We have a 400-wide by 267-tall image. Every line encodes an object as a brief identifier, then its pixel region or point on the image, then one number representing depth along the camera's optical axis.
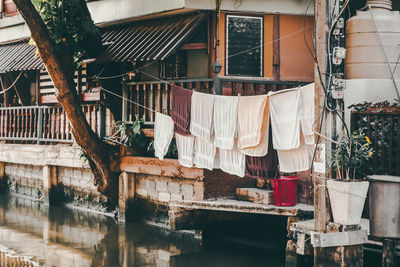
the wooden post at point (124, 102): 14.84
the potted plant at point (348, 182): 8.36
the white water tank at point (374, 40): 11.82
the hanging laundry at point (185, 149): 12.77
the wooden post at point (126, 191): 15.02
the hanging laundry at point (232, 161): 11.85
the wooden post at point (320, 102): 8.77
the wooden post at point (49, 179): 17.97
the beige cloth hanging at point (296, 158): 10.68
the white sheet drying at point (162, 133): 13.15
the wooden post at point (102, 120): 15.98
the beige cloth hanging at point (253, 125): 11.21
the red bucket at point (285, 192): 11.15
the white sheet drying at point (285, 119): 10.56
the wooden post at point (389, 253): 8.35
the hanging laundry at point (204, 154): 12.30
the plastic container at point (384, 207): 8.22
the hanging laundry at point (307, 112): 10.24
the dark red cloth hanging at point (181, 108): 12.55
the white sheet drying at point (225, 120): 11.70
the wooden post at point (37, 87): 18.94
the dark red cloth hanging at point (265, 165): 11.64
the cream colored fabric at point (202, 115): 12.10
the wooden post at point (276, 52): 13.77
